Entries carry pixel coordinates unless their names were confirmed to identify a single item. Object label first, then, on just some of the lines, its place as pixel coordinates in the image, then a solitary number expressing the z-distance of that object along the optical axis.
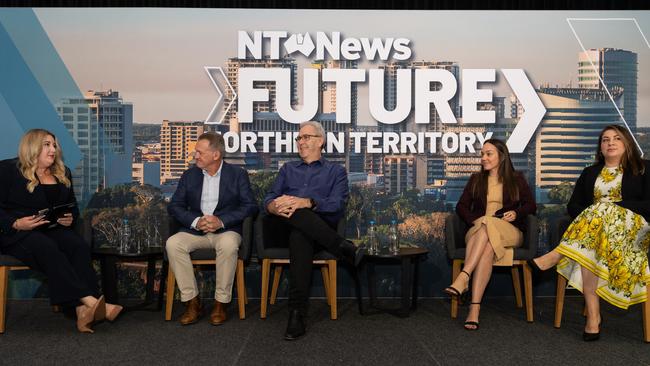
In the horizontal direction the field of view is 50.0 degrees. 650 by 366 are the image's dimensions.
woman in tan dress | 4.38
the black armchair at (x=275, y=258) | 4.50
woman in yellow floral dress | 4.03
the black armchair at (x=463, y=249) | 4.52
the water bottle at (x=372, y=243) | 4.67
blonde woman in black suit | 4.12
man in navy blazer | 4.41
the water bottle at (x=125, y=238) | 4.76
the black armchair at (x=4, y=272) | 4.21
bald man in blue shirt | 4.24
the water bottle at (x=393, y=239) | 4.73
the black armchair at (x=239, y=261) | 4.48
